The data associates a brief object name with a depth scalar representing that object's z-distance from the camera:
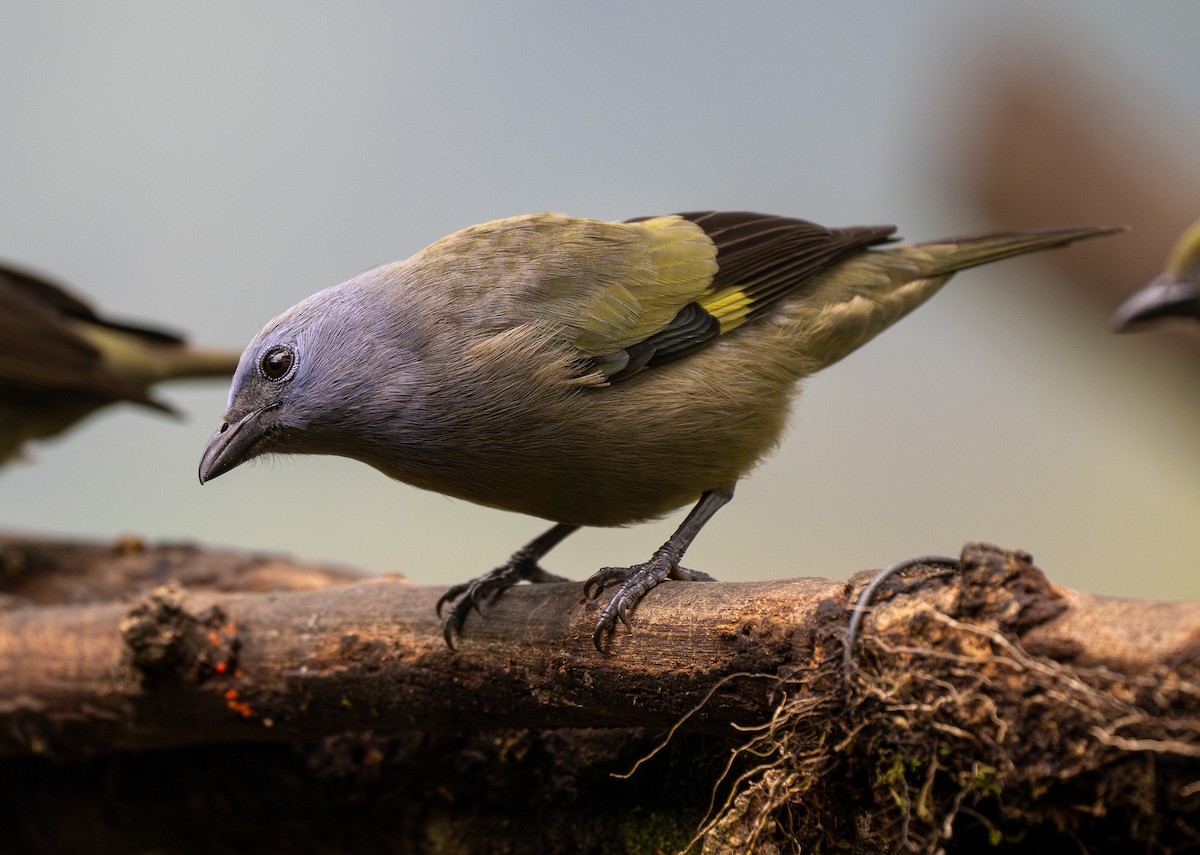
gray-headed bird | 6.02
